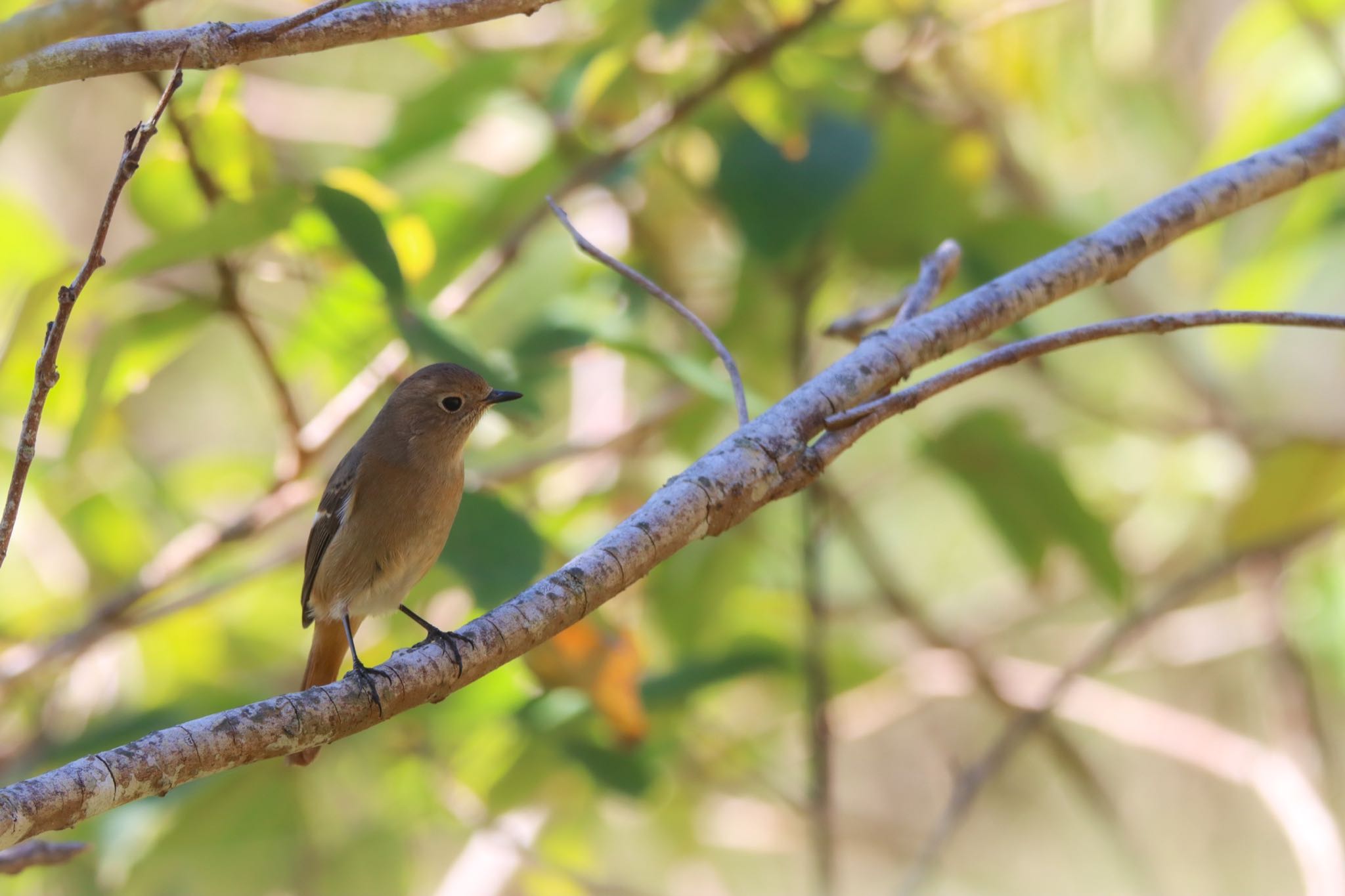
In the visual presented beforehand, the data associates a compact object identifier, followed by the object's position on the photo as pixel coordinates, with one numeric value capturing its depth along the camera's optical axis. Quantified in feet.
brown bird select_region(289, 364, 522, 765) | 18.40
